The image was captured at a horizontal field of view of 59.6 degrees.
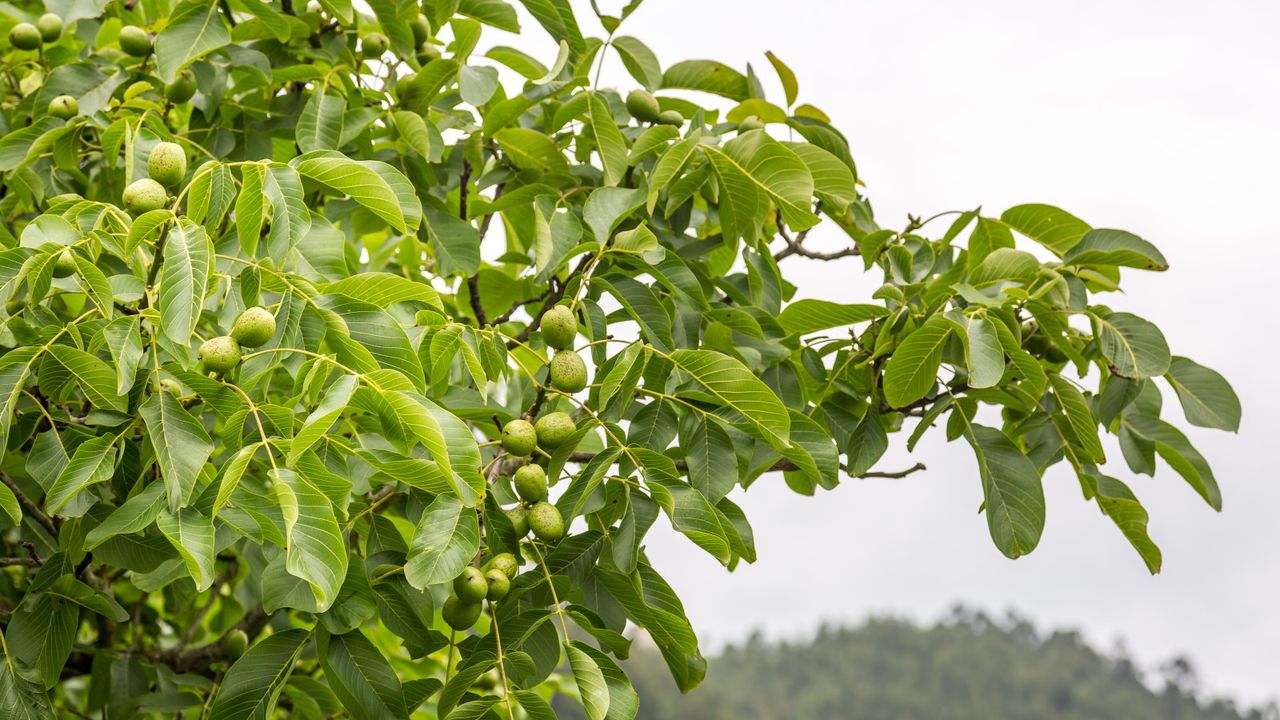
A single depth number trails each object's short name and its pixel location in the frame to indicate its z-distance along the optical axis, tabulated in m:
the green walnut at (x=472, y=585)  1.56
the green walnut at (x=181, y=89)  2.16
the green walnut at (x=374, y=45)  2.25
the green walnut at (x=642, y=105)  2.18
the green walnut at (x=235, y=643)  2.22
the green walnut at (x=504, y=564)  1.59
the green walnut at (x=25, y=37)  2.29
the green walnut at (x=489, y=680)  1.60
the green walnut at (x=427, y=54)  2.31
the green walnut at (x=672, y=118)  2.20
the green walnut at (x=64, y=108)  2.09
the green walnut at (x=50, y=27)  2.28
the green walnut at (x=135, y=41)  2.21
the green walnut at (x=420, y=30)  2.31
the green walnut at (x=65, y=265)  1.46
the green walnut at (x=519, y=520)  1.63
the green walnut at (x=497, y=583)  1.59
